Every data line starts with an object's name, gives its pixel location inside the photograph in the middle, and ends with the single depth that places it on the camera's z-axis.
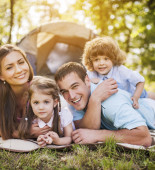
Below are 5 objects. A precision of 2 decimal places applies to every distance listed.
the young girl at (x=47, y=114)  2.34
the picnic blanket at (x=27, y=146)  2.08
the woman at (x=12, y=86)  2.57
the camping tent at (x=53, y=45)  4.90
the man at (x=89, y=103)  2.22
